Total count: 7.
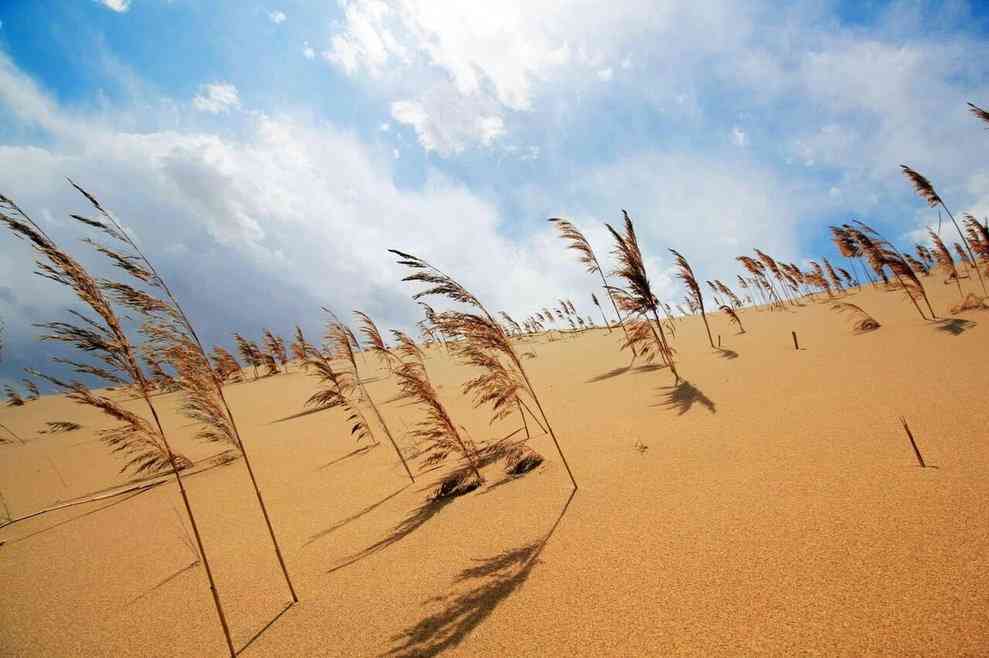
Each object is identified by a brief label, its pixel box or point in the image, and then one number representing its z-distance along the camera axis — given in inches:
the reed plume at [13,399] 682.2
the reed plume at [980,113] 315.9
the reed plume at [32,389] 702.4
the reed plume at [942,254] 437.4
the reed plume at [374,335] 287.3
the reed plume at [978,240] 329.3
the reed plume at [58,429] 462.0
